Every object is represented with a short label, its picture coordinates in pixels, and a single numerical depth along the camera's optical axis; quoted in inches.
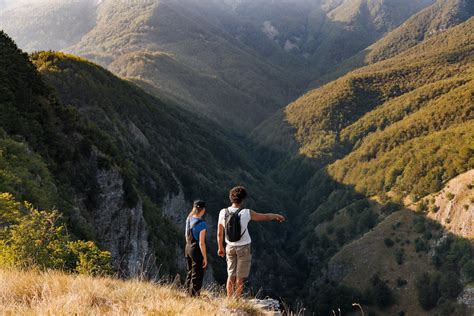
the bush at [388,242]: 3833.4
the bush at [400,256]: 3682.3
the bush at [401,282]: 3521.2
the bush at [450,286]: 3174.2
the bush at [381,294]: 3449.8
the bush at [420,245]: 3668.8
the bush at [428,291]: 3216.0
